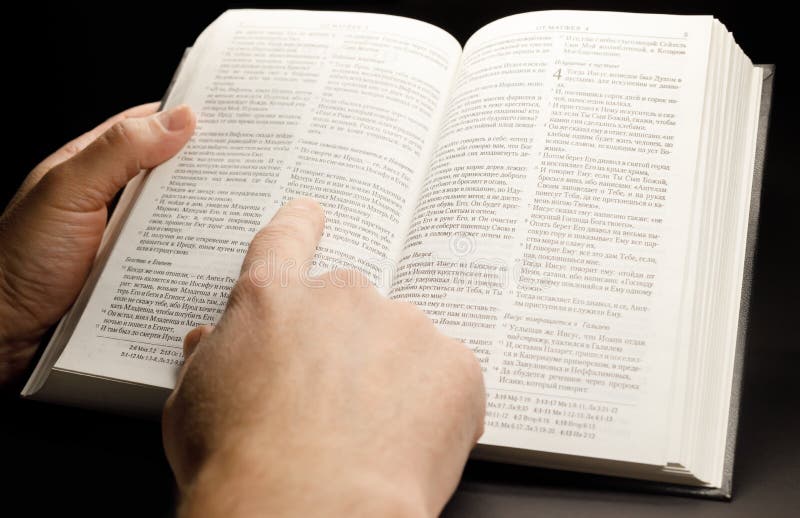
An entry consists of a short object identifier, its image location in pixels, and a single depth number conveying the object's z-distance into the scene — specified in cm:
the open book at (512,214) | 59
